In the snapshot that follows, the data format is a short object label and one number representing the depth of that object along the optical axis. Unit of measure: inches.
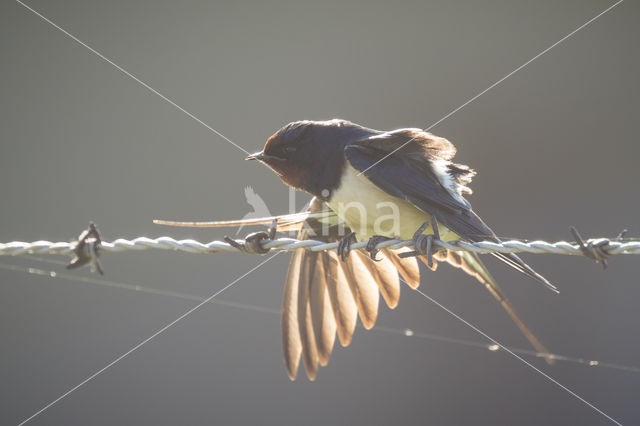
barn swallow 160.9
